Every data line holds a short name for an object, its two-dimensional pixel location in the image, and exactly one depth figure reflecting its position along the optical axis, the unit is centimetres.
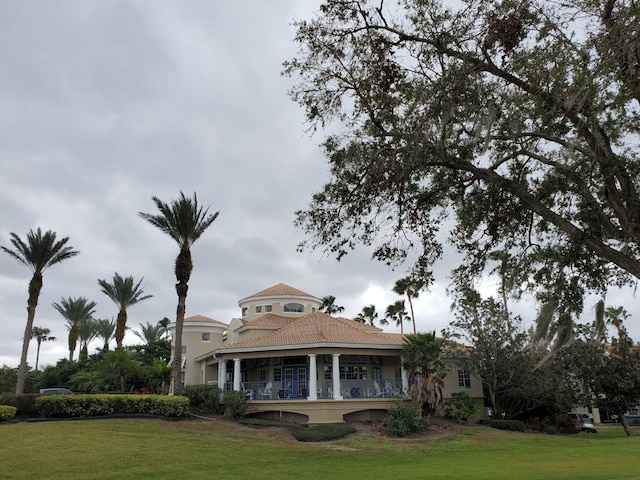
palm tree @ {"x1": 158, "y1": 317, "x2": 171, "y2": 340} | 7031
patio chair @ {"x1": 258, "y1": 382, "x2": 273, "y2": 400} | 2856
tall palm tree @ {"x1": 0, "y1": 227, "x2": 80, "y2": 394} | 3414
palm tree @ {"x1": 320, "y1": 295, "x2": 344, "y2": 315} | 5694
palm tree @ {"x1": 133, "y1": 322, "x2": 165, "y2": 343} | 6712
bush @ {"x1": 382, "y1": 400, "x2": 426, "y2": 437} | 2453
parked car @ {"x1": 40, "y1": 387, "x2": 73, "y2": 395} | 3808
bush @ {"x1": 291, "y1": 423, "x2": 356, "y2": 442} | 2300
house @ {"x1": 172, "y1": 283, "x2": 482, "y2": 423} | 2722
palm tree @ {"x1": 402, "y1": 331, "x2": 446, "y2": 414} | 2678
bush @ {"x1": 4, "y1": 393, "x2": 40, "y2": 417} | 2686
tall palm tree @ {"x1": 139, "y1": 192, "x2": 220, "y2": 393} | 3023
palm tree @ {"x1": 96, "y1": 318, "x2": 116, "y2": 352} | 6700
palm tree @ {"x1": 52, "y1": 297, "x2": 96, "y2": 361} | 6075
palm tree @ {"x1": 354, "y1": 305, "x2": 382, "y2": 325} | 5841
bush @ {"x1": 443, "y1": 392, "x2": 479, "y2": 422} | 2833
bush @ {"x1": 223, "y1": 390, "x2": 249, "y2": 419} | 2728
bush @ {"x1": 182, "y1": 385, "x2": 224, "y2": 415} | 2858
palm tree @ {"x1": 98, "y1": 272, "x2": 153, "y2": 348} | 4869
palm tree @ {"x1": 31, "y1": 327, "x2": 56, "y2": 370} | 8194
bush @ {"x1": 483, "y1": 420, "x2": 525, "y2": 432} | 2902
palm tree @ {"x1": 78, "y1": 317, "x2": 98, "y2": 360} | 6467
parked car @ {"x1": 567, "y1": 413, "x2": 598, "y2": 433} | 3514
